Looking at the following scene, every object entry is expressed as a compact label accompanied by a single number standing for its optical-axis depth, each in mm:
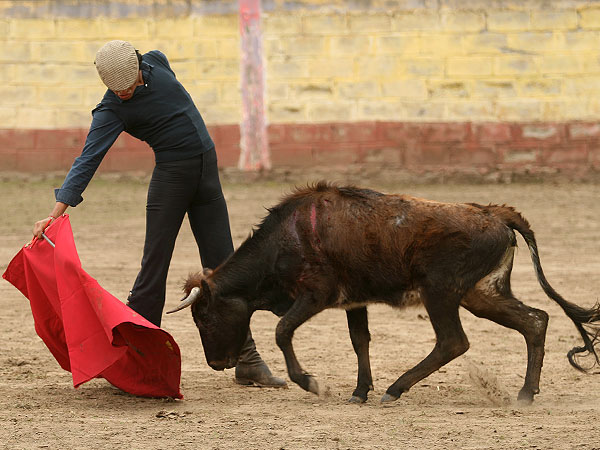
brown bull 11156
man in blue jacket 11492
